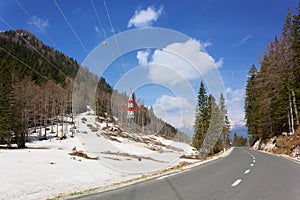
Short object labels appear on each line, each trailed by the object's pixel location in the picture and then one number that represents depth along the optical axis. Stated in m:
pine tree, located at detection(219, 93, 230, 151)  73.35
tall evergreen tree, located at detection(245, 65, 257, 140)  74.19
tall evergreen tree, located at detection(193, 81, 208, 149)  55.91
